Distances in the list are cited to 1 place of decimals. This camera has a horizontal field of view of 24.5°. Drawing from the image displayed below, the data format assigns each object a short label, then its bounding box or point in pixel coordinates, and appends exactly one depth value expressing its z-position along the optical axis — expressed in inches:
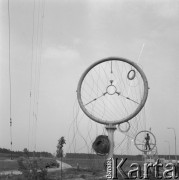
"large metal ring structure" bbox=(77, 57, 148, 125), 825.5
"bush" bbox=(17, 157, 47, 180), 1491.1
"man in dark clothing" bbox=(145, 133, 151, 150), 1311.5
